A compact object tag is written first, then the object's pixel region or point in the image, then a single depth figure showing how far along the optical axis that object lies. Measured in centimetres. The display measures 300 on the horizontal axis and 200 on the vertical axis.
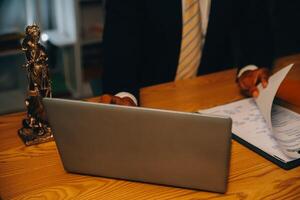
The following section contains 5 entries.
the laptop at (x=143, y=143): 76
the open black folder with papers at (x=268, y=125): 97
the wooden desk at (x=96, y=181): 85
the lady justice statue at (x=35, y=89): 103
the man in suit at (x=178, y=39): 148
